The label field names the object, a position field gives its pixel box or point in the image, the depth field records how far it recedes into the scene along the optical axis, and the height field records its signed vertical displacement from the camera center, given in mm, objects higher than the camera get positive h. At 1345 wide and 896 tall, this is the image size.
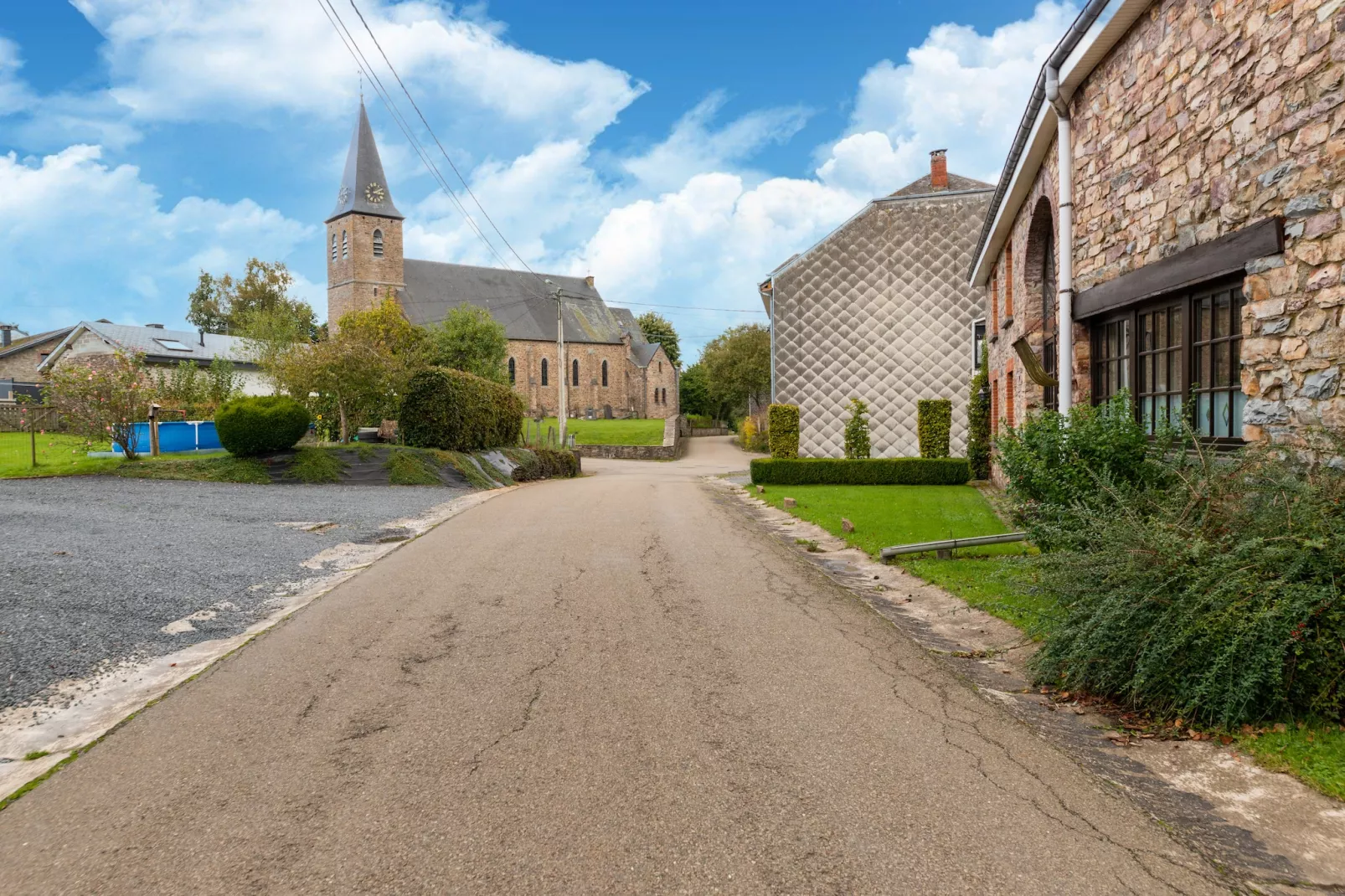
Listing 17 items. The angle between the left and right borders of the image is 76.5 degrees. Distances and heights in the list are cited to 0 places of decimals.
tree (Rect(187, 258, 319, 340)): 64500 +10167
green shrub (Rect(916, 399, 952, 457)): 20516 +1
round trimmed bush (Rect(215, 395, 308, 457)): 17766 +111
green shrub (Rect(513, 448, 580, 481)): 22766 -1021
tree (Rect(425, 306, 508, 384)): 47438 +4883
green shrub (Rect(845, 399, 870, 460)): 20719 -231
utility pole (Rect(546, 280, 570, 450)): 30208 +2791
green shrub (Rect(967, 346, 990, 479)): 18609 +142
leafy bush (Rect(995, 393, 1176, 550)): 5711 -246
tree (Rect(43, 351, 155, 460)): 17938 +686
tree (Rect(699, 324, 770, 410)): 46281 +3453
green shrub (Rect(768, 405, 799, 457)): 21156 -100
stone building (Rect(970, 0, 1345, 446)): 5102 +1611
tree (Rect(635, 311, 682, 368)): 85312 +9595
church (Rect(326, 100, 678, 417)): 60656 +9934
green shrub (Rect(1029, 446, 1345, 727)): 3590 -798
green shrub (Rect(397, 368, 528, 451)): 20609 +448
